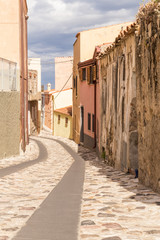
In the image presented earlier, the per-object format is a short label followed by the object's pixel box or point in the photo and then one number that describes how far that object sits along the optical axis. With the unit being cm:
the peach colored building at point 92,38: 2953
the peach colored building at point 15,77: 1797
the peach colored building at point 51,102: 4350
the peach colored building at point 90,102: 2248
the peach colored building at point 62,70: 4806
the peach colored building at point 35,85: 4172
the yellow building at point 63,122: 3781
